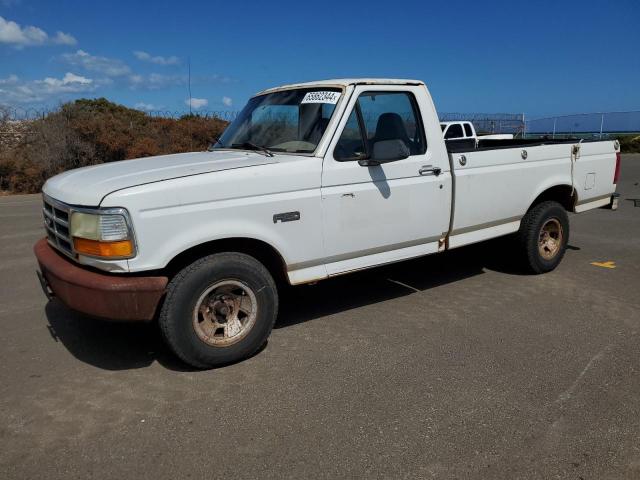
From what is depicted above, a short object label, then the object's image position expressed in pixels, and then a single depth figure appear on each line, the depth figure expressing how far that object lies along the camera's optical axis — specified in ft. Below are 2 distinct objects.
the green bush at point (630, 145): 97.09
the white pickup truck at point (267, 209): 11.46
